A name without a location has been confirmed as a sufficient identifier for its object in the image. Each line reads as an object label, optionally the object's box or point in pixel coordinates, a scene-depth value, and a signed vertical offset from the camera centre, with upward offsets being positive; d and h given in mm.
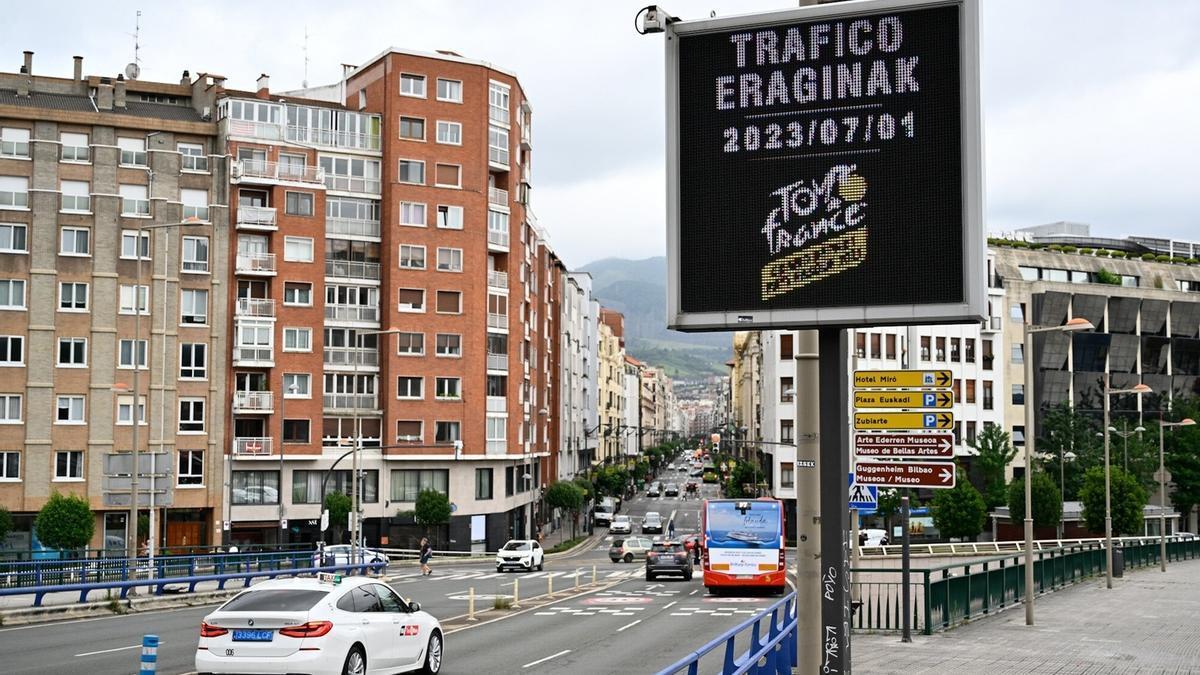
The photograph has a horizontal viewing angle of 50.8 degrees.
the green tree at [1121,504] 68062 -4616
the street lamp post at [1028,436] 27795 -387
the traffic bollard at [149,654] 15453 -2847
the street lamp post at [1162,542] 52125 -5325
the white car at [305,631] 16172 -2741
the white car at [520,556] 58219 -6255
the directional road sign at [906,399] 17062 +286
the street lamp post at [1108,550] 41578 -4337
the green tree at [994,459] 85188 -2703
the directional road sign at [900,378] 16984 +570
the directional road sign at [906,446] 16828 -343
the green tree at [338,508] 68125 -4660
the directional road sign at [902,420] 16844 +3
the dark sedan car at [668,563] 47844 -5369
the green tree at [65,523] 57406 -4595
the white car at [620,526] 100625 -8368
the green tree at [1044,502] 74188 -4808
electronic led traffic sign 9703 +1939
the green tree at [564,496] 93375 -5581
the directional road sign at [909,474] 16688 -714
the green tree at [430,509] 70000 -4845
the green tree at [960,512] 77625 -5623
